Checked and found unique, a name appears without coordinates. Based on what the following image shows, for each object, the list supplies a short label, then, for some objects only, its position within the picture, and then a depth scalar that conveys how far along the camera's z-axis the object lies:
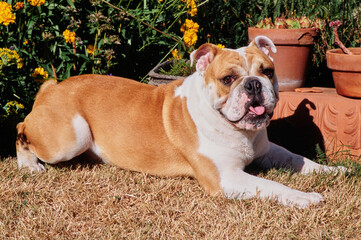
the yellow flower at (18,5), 4.33
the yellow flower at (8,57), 4.07
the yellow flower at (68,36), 4.54
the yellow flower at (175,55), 5.30
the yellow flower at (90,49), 4.86
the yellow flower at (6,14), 4.11
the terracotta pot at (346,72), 4.11
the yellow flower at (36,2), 4.25
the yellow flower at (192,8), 5.18
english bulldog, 3.40
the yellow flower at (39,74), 4.60
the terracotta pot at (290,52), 4.62
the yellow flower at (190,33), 5.16
